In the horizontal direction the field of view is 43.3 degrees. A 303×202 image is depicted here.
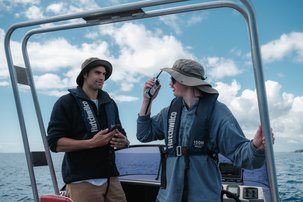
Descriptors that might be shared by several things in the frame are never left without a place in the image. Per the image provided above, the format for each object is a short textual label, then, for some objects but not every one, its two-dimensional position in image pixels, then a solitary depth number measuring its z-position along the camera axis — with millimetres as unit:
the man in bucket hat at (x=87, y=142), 2473
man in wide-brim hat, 2053
